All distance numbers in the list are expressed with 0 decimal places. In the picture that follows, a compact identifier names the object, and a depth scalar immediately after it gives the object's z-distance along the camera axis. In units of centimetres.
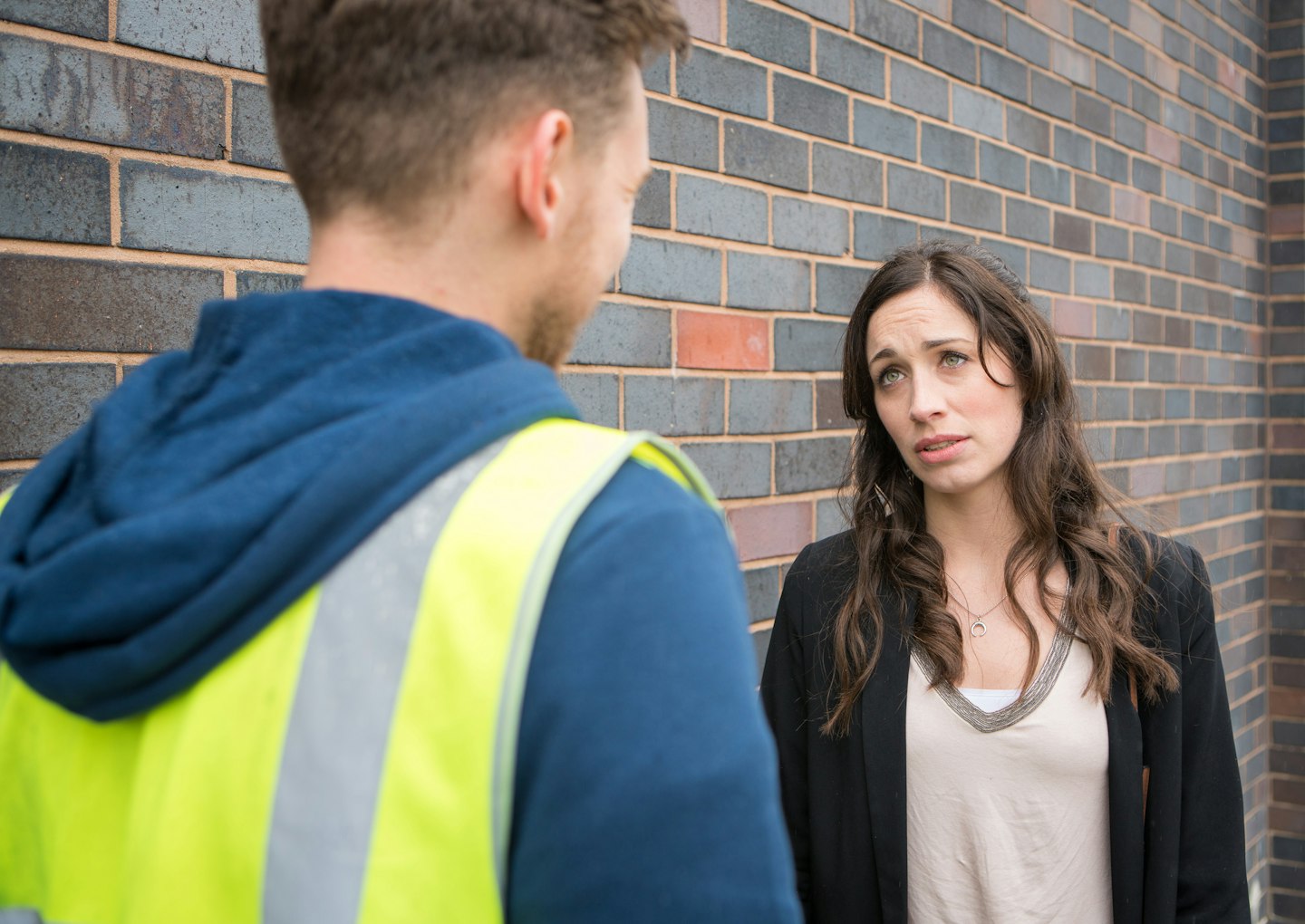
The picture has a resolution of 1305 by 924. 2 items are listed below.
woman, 209
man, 75
